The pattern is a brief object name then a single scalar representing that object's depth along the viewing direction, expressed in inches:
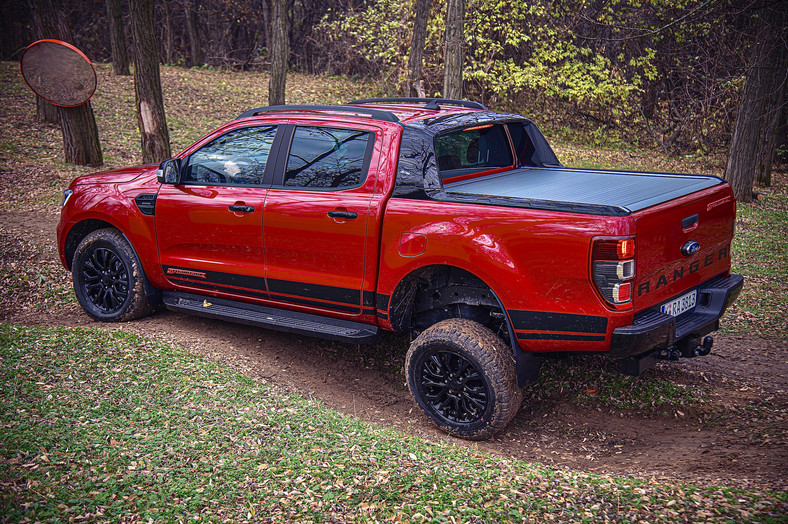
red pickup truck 145.6
